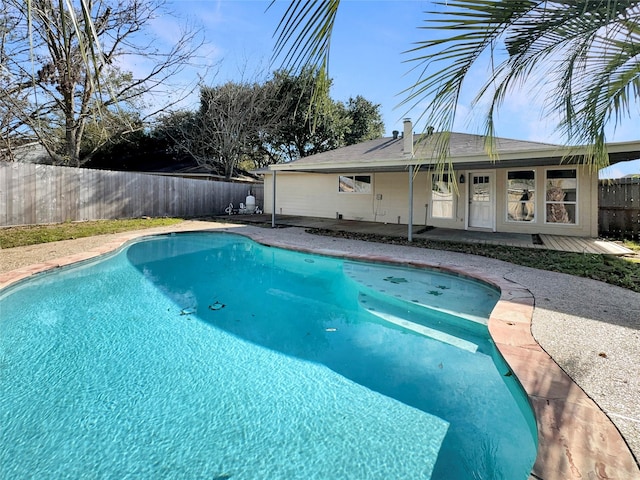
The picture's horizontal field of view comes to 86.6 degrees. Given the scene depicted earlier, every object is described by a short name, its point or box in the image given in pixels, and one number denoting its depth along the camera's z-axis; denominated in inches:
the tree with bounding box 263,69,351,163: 866.3
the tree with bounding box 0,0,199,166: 403.9
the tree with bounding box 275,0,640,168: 46.6
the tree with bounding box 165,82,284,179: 813.2
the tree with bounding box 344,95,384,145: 955.3
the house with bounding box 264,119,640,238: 366.6
